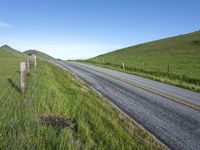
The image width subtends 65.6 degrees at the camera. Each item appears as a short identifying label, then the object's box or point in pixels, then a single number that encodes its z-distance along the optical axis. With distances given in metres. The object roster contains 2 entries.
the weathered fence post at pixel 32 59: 14.32
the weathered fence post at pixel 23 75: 5.77
